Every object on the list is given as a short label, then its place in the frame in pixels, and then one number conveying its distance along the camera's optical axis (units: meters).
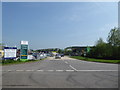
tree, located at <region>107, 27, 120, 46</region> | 31.22
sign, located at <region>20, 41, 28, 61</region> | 19.78
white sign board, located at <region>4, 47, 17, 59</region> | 16.36
